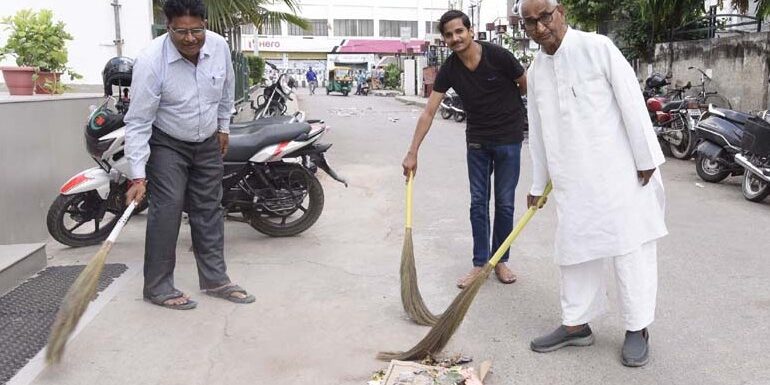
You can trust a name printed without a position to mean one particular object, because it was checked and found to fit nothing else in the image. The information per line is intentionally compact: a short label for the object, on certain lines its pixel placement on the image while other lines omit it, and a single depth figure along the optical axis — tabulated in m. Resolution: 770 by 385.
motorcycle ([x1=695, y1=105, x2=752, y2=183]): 7.69
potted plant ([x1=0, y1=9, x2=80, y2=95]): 6.05
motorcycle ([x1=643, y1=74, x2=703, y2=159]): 9.66
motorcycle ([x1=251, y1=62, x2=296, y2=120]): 11.69
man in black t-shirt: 4.03
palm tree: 11.61
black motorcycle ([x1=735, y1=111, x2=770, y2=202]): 6.82
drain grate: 3.33
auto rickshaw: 37.09
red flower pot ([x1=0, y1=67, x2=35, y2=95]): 5.71
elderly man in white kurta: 3.01
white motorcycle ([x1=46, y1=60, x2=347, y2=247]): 4.96
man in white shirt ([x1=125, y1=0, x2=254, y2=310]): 3.65
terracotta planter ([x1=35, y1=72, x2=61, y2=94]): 6.08
